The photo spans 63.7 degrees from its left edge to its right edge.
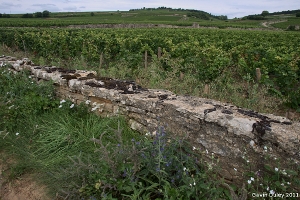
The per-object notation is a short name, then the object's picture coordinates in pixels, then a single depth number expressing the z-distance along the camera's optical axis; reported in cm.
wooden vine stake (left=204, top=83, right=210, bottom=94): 640
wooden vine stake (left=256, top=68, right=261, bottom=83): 793
